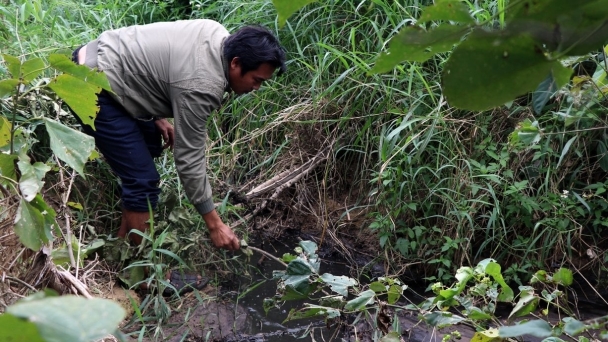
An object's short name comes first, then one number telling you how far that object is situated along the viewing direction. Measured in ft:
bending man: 11.05
